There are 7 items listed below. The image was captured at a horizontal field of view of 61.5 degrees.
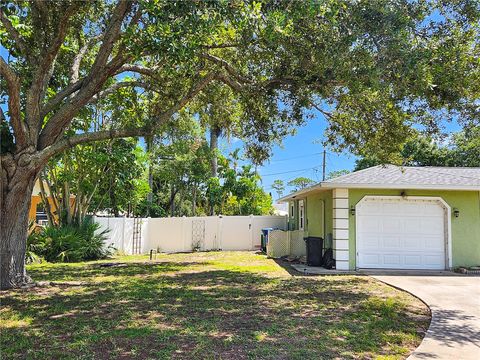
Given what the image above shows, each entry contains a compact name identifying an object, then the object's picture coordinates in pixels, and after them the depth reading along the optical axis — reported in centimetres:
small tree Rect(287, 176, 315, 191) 4819
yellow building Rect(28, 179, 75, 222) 1893
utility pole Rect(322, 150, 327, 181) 3576
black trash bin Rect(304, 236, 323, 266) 1283
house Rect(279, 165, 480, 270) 1201
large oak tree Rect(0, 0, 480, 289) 626
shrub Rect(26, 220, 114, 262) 1423
